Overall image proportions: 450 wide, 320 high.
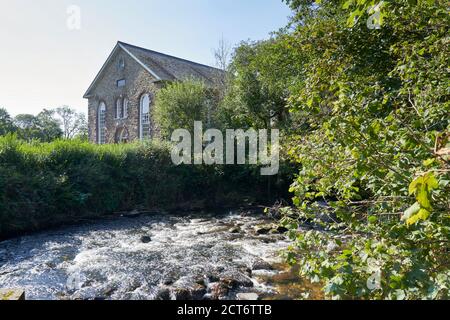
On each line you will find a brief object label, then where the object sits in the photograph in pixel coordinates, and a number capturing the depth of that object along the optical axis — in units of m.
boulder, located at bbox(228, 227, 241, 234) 9.78
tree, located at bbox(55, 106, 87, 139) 58.00
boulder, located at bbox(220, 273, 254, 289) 5.71
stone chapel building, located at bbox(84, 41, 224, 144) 22.88
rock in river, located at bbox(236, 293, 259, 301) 5.15
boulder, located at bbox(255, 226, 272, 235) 9.52
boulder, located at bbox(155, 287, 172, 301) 5.29
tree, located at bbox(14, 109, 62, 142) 48.26
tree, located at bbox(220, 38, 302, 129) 12.36
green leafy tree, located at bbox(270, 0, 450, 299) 2.07
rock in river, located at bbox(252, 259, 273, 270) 6.52
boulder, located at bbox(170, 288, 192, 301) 5.24
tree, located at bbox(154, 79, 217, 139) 16.53
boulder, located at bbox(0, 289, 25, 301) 2.40
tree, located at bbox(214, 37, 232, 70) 24.22
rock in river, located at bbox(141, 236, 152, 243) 8.77
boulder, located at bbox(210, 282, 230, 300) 5.30
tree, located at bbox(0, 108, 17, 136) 35.57
